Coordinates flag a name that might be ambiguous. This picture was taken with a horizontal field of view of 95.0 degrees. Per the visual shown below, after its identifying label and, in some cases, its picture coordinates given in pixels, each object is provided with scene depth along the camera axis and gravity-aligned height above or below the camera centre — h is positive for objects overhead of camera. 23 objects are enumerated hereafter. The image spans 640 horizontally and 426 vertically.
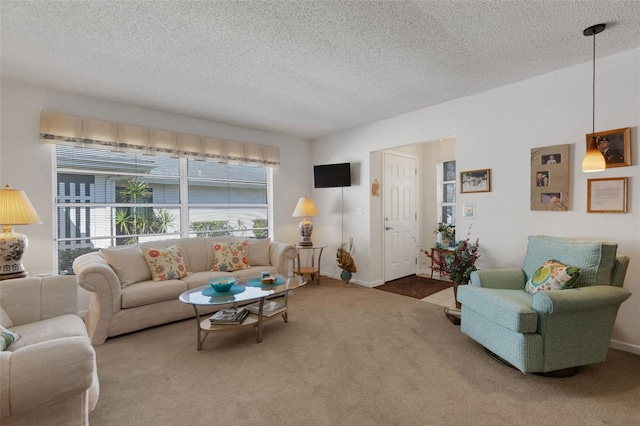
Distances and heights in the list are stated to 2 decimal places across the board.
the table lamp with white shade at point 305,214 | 4.93 -0.04
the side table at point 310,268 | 4.76 -0.96
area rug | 4.30 -1.21
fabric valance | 3.26 +0.95
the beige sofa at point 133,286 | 2.75 -0.78
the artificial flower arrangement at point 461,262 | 3.21 -0.58
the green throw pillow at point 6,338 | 1.50 -0.67
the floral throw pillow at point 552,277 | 2.25 -0.54
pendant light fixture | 2.21 +0.40
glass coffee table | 2.57 -0.77
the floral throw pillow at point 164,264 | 3.32 -0.60
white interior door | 4.95 -0.09
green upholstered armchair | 2.05 -0.78
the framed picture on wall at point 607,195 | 2.54 +0.12
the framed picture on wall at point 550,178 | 2.85 +0.32
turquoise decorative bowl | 2.76 -0.69
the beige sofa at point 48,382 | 1.12 -0.68
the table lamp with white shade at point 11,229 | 2.55 -0.14
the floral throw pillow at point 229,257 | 3.88 -0.61
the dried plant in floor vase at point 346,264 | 4.71 -0.86
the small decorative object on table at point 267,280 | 3.06 -0.71
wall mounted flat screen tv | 4.88 +0.62
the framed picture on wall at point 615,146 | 2.51 +0.56
